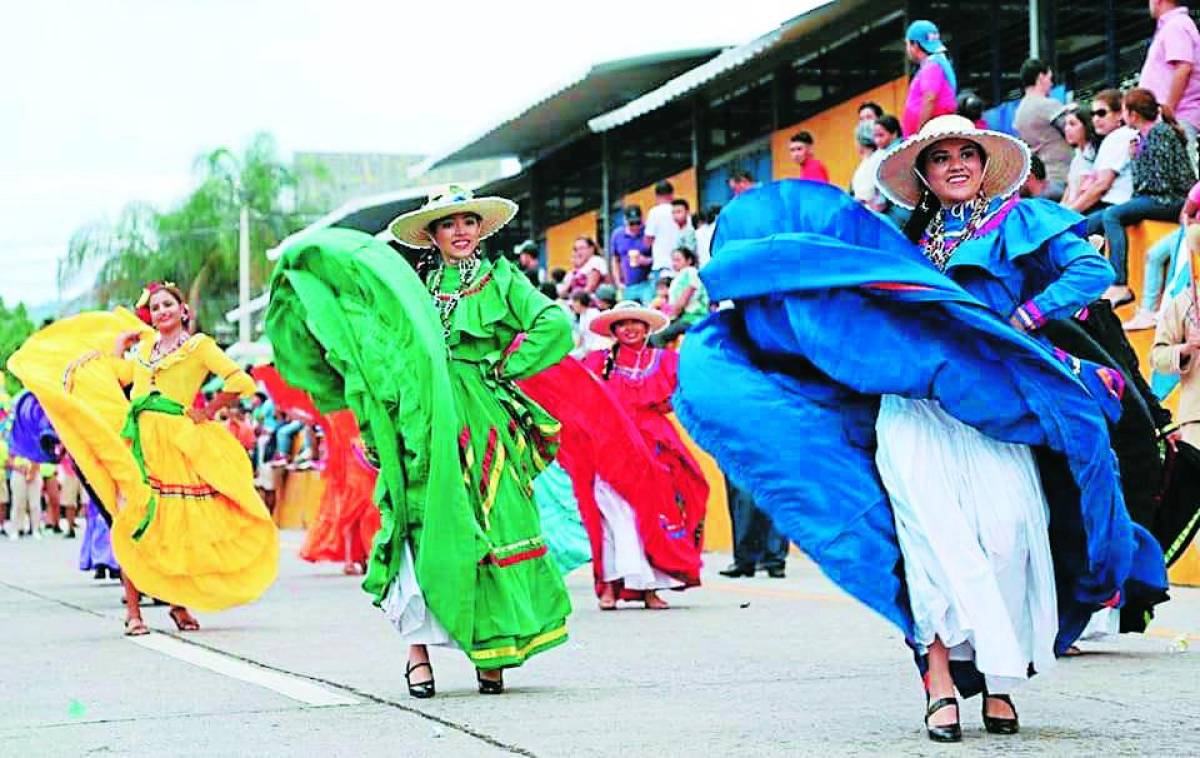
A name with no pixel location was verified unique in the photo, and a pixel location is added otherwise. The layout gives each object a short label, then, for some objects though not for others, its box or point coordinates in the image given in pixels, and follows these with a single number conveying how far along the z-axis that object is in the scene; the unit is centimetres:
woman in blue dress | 614
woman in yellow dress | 1148
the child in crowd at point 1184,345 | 1027
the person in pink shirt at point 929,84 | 1403
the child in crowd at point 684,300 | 1767
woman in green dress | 766
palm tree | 6038
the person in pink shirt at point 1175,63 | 1327
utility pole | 5531
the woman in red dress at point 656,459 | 1279
